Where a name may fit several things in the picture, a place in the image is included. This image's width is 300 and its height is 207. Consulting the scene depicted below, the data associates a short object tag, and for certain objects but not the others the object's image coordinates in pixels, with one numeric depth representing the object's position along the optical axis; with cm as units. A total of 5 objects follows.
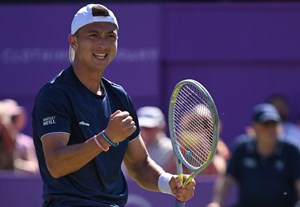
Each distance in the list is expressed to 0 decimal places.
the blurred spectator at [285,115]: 2123
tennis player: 882
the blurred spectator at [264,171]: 1573
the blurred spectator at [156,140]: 1734
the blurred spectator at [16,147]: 1856
